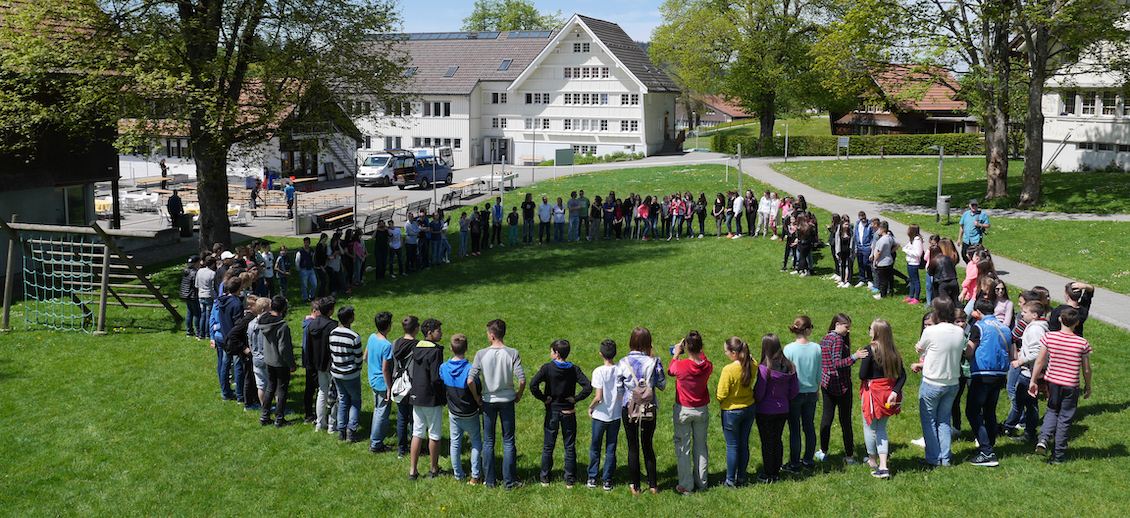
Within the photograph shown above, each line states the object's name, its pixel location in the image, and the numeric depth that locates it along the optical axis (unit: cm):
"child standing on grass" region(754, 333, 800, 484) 796
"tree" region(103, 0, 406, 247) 1852
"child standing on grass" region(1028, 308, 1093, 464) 839
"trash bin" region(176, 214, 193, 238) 2750
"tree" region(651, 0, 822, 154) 5325
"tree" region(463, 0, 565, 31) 8719
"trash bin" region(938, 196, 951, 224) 2469
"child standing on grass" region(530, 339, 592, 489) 786
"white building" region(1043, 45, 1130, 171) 3550
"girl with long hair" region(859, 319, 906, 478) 803
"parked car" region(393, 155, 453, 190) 4291
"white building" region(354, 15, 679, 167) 5781
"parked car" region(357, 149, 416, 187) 4372
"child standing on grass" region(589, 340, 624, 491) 780
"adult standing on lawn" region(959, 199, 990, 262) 1742
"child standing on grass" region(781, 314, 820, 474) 815
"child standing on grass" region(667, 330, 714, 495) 771
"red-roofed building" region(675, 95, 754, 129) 13338
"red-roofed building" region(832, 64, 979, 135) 6260
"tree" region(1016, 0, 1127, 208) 2492
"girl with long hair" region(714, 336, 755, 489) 784
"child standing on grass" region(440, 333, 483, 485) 808
